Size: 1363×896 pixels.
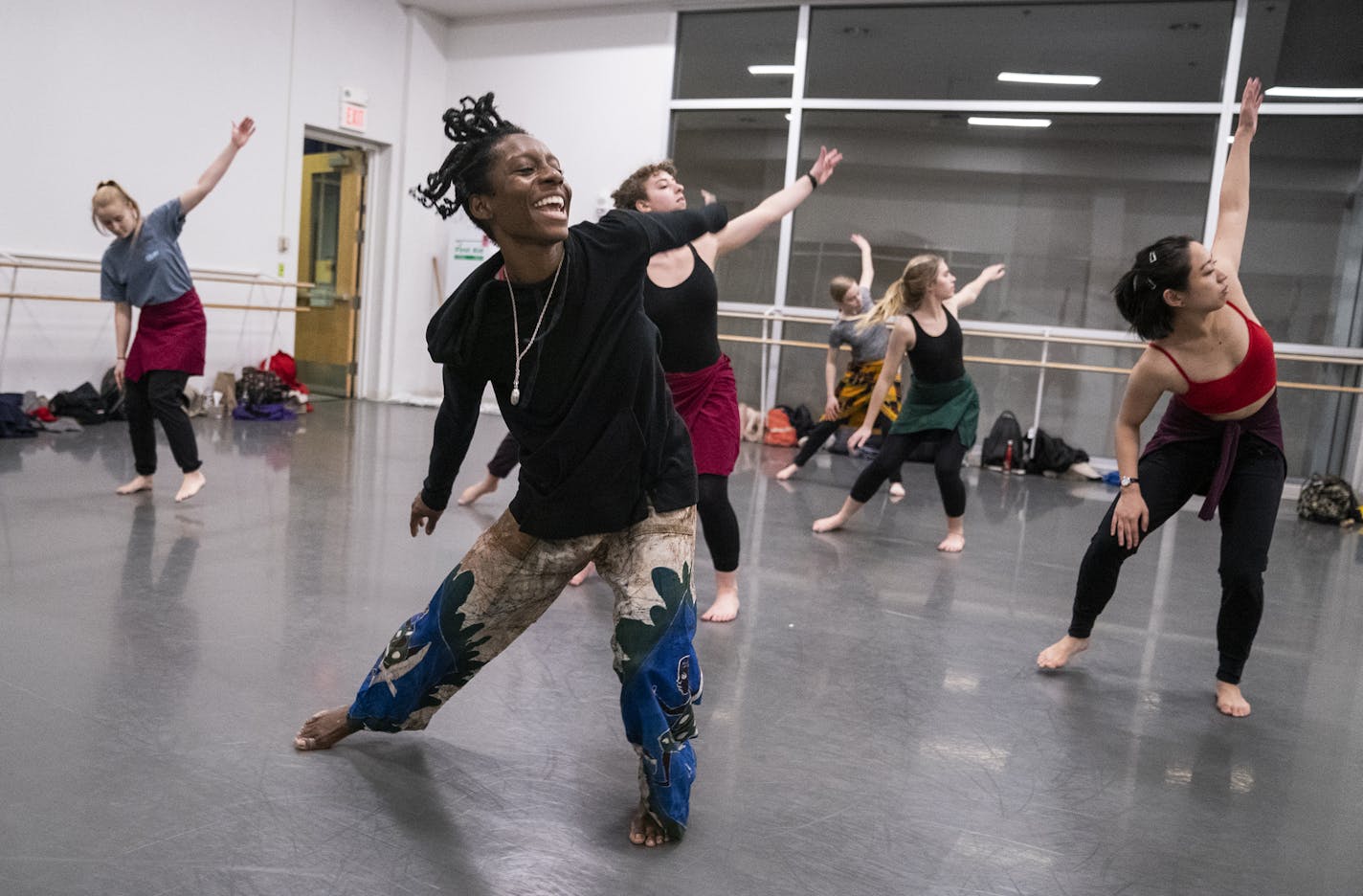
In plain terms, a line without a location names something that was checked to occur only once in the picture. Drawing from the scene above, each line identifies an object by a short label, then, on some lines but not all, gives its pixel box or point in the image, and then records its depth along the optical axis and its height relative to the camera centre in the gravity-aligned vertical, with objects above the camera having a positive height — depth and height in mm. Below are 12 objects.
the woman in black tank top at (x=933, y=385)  4664 -219
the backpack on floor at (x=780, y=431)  8641 -882
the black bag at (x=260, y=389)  8000 -855
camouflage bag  6598 -835
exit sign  9195 +1472
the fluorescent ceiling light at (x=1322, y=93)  7684 +2021
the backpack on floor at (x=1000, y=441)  8062 -763
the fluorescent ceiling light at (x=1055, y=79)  8320 +2117
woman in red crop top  2746 -162
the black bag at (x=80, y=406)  6895 -955
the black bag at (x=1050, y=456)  7918 -818
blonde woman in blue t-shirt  4523 -151
